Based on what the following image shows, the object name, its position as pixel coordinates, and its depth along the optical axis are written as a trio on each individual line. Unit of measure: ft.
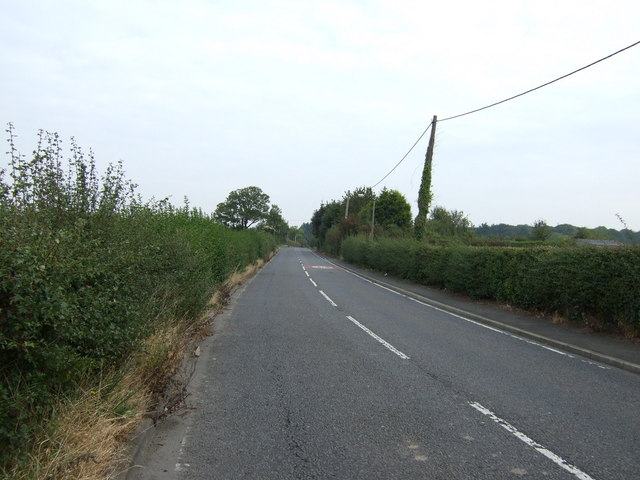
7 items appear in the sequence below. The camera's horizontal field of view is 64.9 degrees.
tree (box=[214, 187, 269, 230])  371.76
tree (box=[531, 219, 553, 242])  140.26
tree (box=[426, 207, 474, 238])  131.96
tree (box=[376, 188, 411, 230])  199.31
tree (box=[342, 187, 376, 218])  240.71
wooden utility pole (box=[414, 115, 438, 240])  81.90
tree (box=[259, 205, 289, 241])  377.99
